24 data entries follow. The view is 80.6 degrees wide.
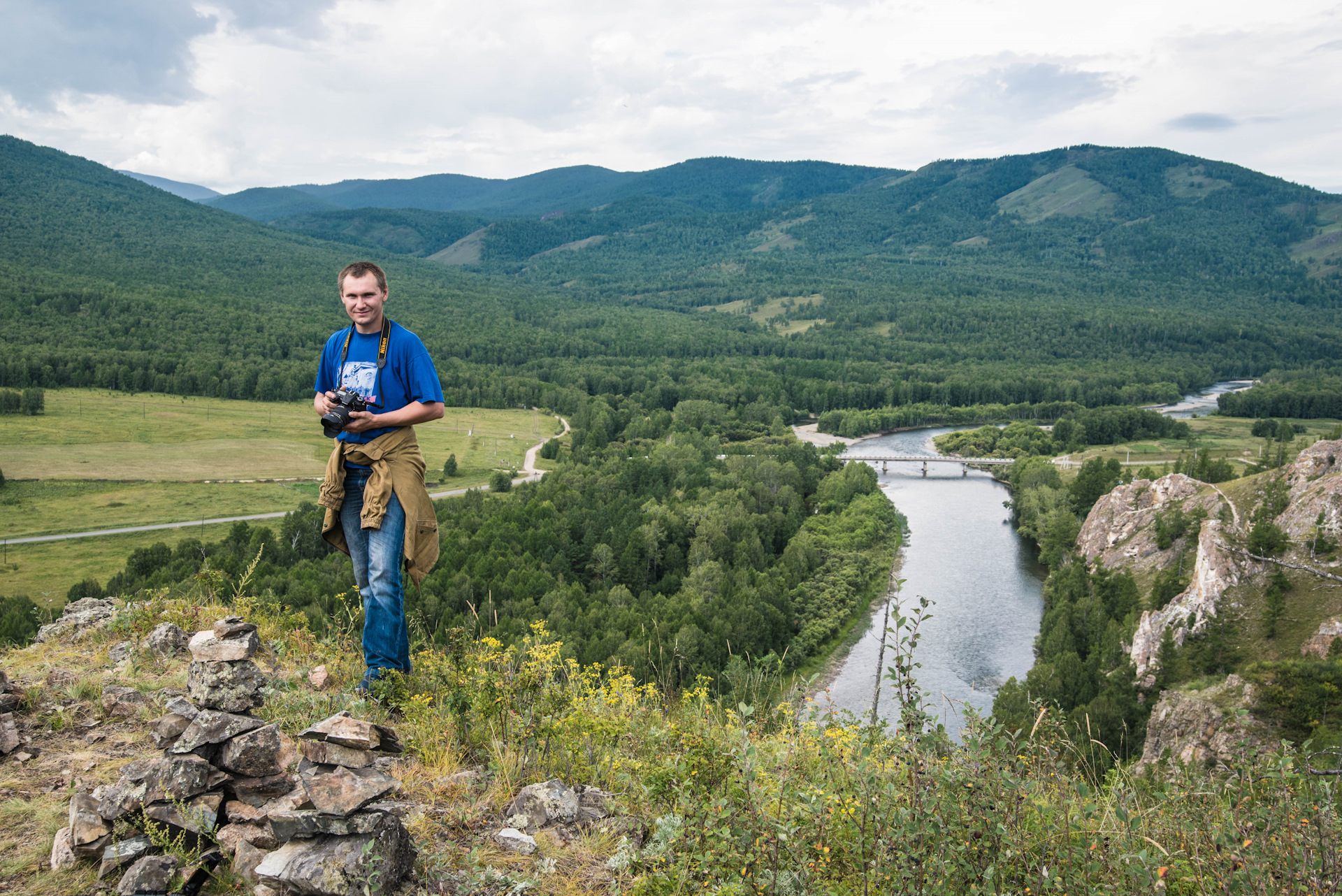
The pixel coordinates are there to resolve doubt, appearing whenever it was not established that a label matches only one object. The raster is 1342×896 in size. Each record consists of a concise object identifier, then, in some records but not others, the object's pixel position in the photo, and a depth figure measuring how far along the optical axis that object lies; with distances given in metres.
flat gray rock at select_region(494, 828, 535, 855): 4.46
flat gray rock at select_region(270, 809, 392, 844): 3.93
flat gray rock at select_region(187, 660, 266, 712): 5.60
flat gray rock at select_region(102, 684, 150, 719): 5.76
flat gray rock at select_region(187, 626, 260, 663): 6.14
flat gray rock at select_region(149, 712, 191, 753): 5.01
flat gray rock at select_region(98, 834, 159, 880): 3.91
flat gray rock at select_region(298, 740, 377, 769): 4.24
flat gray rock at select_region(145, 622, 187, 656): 7.24
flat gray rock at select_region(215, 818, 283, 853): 4.10
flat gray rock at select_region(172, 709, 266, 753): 4.46
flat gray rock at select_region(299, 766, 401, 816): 4.00
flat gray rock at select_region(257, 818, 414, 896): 3.73
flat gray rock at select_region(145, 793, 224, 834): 4.11
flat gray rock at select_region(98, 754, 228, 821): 4.16
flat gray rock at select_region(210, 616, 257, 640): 6.49
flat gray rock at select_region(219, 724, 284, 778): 4.48
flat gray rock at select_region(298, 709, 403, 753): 4.38
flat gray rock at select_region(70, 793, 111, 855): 4.00
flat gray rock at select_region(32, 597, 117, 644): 8.45
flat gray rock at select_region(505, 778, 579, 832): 4.78
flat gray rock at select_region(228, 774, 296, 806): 4.46
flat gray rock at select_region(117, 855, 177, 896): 3.75
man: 5.63
